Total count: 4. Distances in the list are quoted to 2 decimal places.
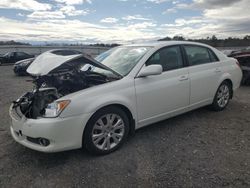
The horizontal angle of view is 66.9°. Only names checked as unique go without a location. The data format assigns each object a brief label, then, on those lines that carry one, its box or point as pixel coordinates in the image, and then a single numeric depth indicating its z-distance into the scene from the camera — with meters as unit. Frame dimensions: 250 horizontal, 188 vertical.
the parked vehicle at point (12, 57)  17.52
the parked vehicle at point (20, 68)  11.23
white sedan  2.45
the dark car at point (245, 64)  6.38
